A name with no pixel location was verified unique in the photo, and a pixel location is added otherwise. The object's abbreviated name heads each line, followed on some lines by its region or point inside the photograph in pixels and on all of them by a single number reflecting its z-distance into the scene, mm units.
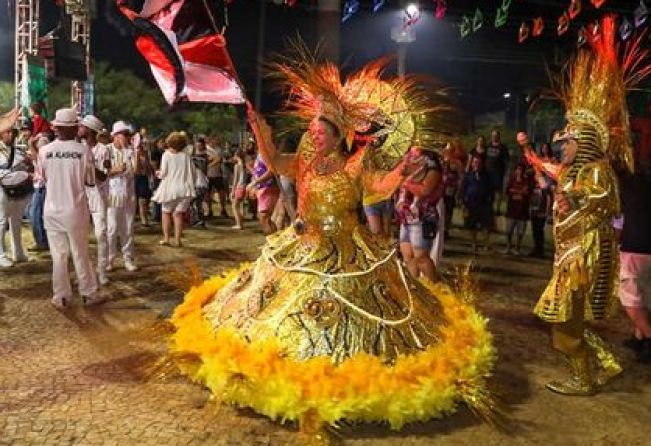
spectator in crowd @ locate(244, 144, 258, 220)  13438
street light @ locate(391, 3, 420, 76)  15086
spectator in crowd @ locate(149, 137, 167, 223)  13531
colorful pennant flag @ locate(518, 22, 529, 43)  14109
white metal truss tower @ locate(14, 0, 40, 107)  13438
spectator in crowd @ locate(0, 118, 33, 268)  8305
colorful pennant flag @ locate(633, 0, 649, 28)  11781
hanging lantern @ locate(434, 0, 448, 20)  13765
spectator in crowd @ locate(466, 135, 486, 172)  11373
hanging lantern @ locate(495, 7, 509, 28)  13281
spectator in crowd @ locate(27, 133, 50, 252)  9766
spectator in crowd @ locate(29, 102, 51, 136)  10280
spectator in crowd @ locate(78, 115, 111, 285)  7586
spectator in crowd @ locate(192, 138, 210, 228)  12669
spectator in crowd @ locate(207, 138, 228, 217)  14227
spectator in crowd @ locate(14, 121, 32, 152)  10348
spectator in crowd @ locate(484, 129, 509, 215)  13305
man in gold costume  4484
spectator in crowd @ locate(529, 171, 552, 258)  10484
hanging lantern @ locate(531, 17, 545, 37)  13449
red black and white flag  4594
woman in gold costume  3988
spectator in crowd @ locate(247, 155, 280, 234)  9266
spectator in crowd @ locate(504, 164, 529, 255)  10516
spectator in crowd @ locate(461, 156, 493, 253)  10938
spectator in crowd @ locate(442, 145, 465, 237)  11273
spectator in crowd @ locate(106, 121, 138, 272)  8164
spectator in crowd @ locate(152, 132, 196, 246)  9789
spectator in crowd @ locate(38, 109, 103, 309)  6266
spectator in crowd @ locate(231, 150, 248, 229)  12647
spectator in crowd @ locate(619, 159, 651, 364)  5578
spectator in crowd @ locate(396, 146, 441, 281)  6445
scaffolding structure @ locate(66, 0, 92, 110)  14109
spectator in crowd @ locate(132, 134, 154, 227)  12323
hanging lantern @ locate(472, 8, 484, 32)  13664
